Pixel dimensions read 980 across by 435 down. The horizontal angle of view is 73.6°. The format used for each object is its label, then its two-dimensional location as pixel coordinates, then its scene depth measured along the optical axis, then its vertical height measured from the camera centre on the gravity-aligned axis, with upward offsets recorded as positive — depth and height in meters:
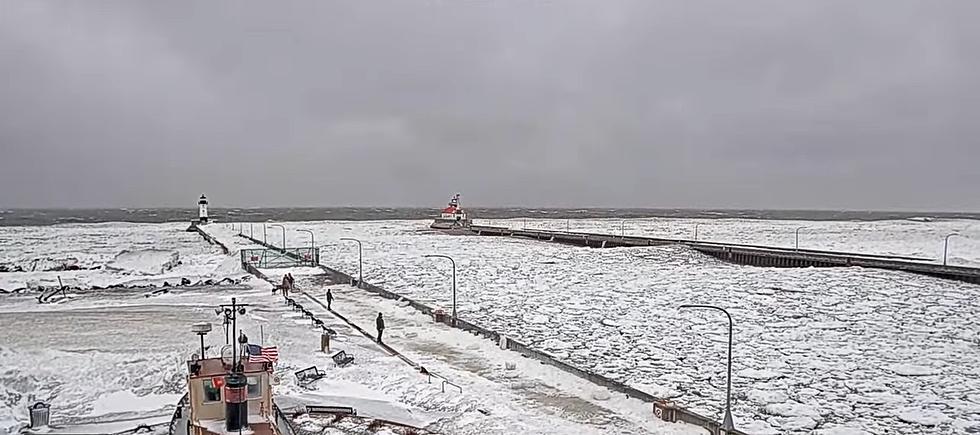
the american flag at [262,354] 14.98 -3.72
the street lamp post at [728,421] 15.27 -5.18
